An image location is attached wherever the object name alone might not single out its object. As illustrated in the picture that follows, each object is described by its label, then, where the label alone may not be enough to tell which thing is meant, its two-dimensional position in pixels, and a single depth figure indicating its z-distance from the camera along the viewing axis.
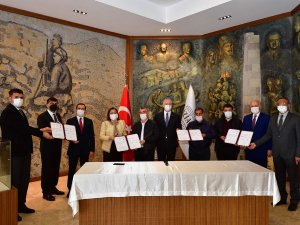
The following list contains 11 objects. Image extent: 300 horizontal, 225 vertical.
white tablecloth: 3.44
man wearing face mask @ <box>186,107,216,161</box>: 5.73
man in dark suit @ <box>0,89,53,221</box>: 4.36
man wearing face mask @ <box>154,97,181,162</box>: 6.03
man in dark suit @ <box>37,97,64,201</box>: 5.29
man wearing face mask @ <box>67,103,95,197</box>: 5.50
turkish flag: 7.41
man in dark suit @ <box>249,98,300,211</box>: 4.79
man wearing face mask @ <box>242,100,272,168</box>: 5.40
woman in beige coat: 5.67
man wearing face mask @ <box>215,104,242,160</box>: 5.82
